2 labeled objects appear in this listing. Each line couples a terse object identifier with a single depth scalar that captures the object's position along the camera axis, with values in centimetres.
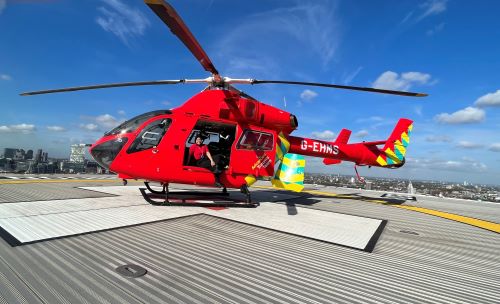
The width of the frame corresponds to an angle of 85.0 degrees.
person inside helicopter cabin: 870
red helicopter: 813
